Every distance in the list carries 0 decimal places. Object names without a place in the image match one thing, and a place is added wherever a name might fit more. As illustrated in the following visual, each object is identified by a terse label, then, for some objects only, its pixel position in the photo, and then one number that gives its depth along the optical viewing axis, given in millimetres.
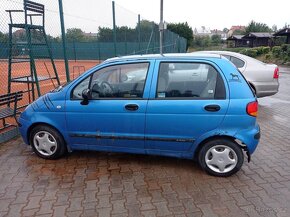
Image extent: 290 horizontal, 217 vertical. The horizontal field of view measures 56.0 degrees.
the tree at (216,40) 77444
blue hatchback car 3328
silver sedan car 7180
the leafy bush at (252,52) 34594
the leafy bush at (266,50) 35088
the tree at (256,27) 75438
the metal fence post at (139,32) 12692
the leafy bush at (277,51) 26994
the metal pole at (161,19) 10708
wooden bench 4809
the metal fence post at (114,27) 8953
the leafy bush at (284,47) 25222
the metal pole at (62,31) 6179
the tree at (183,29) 60550
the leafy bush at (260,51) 35469
